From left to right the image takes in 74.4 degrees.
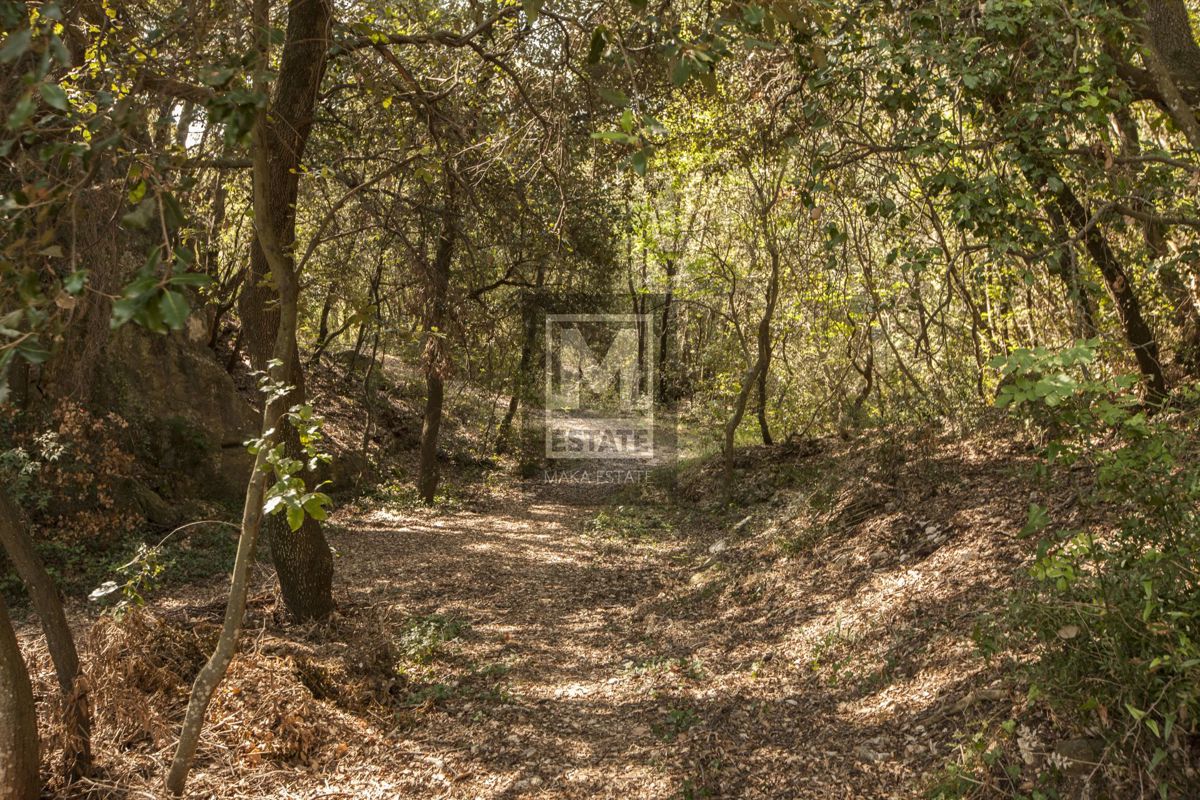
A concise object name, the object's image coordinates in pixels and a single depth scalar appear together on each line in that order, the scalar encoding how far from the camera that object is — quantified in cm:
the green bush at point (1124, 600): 277
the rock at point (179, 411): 1023
